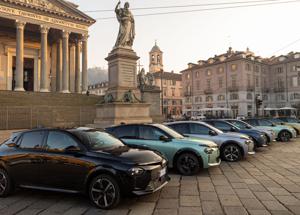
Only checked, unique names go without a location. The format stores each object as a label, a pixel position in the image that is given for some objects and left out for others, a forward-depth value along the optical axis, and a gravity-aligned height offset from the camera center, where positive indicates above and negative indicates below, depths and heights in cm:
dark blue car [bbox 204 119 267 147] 1233 -72
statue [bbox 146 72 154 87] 2700 +369
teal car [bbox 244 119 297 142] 1709 -100
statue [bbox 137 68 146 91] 2593 +350
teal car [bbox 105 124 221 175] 779 -93
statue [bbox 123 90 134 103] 1714 +117
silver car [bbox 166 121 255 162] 992 -97
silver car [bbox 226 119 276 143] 1436 -89
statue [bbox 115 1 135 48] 1822 +605
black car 505 -99
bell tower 9953 +2091
